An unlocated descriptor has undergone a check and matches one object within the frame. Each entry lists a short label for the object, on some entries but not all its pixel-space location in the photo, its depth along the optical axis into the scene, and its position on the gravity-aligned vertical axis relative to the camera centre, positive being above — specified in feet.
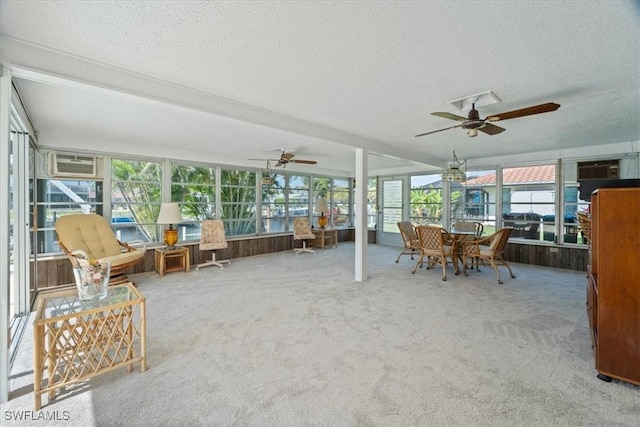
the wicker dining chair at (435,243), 15.23 -1.81
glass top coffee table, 5.75 -2.76
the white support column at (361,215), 14.51 -0.21
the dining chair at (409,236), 17.67 -1.64
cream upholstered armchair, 12.53 -1.40
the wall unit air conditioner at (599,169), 16.35 +2.44
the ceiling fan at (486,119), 8.01 +2.88
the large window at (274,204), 23.25 +0.59
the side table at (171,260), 15.71 -2.93
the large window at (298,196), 25.16 +1.36
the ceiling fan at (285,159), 17.29 +3.27
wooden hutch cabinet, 6.12 -1.61
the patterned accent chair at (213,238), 17.87 -1.75
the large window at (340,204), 29.09 +0.74
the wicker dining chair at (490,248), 14.64 -2.03
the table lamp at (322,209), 25.22 +0.17
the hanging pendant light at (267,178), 21.65 +2.51
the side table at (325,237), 25.20 -2.38
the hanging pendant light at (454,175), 15.87 +2.00
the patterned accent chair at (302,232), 23.43 -1.75
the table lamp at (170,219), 16.03 -0.46
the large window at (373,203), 28.32 +0.80
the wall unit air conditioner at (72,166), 14.07 +2.32
